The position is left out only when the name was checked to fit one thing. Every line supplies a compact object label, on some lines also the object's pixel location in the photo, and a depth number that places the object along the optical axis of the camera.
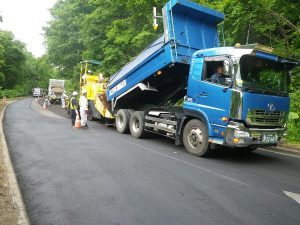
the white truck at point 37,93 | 58.94
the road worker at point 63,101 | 26.58
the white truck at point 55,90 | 34.34
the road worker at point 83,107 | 13.45
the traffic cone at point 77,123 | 13.48
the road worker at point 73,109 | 14.15
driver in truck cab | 7.58
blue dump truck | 7.28
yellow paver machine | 13.39
